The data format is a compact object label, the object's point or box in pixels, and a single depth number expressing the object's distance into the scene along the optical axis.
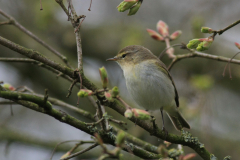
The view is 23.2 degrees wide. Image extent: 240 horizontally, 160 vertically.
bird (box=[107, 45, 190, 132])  7.68
